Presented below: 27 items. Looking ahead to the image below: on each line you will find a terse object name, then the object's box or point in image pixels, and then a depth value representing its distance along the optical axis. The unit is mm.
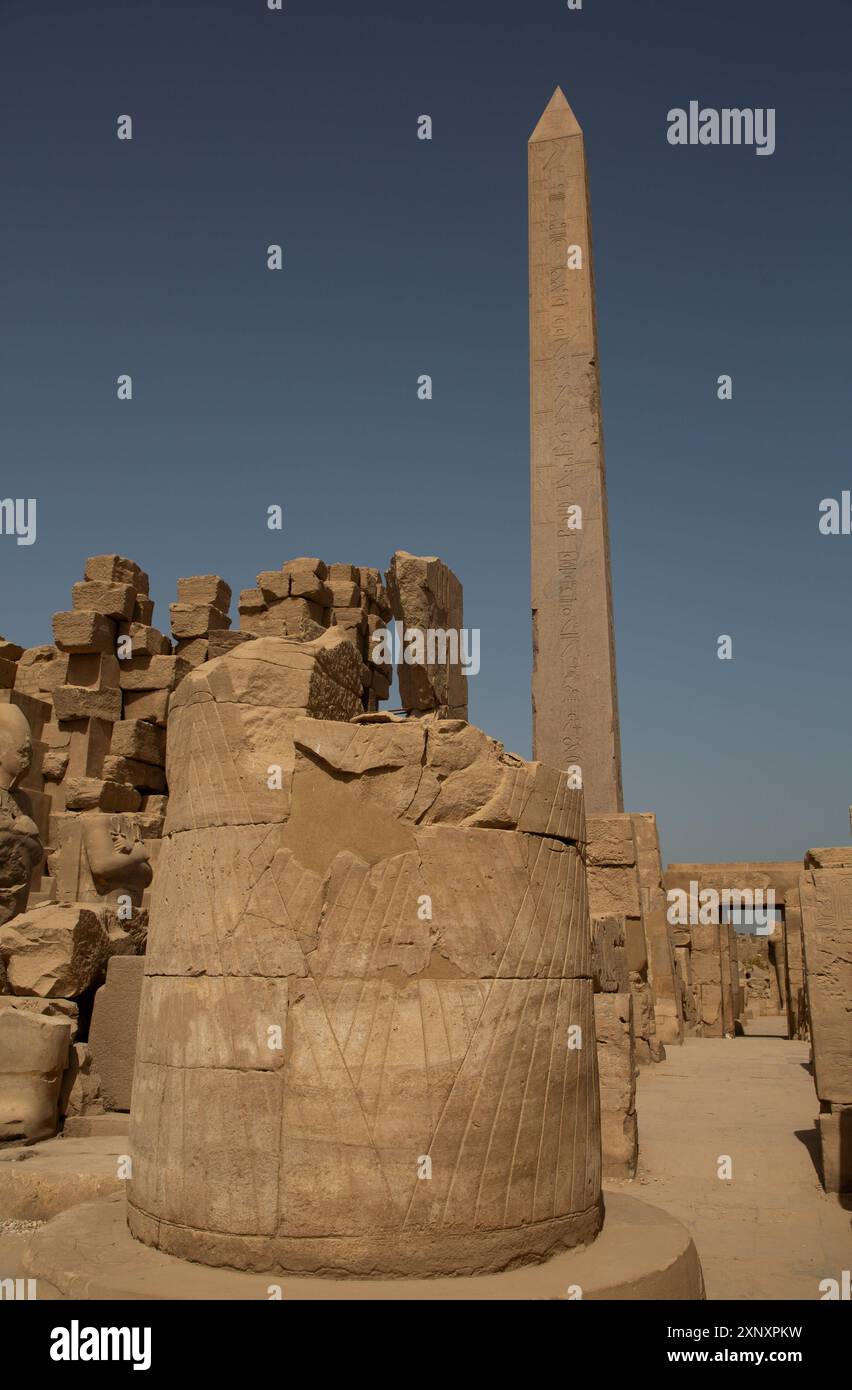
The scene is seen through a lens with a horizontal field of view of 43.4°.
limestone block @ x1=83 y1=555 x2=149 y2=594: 13188
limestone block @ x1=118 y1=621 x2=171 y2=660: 12828
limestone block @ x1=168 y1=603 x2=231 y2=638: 13258
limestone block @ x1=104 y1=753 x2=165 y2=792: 12312
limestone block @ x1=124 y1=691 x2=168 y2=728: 12750
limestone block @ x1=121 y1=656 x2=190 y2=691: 12680
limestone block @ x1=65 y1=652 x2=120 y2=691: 12688
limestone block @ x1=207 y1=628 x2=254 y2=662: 13070
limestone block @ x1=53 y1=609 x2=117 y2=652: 12617
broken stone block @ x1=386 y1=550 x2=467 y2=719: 6570
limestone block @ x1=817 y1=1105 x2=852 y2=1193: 5766
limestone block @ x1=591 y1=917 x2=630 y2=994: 7648
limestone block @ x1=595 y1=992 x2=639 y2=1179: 6023
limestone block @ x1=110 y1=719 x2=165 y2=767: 12516
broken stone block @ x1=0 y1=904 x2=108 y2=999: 5992
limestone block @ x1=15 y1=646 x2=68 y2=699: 13469
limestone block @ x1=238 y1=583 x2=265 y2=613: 13562
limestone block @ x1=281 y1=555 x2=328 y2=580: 13320
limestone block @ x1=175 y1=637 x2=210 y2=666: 13102
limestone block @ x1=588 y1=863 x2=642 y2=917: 9672
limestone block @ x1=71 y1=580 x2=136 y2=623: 12805
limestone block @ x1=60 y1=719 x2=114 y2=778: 12336
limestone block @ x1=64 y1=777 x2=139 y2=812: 11289
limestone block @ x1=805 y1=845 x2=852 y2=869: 6031
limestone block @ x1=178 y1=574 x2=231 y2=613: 13547
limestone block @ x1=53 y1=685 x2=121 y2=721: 12477
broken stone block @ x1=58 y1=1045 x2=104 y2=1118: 5625
